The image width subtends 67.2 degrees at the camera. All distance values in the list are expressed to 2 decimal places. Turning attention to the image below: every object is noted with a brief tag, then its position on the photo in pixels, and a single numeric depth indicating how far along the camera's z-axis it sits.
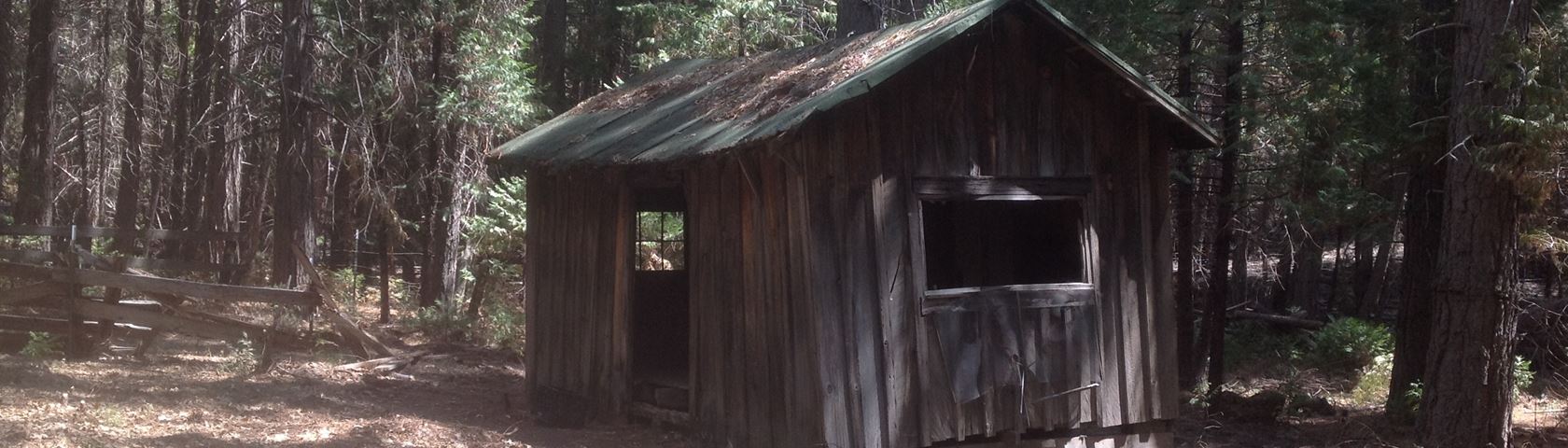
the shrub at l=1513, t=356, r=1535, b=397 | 14.12
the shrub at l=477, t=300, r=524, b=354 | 16.66
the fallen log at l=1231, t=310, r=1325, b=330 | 20.11
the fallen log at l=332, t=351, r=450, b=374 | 12.96
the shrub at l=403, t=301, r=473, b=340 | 17.20
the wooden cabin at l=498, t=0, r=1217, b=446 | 8.02
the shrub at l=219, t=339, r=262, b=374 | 12.28
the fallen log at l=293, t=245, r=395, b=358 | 12.56
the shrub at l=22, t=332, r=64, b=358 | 12.14
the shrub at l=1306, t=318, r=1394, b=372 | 17.62
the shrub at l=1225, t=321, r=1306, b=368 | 18.84
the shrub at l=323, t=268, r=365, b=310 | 20.66
